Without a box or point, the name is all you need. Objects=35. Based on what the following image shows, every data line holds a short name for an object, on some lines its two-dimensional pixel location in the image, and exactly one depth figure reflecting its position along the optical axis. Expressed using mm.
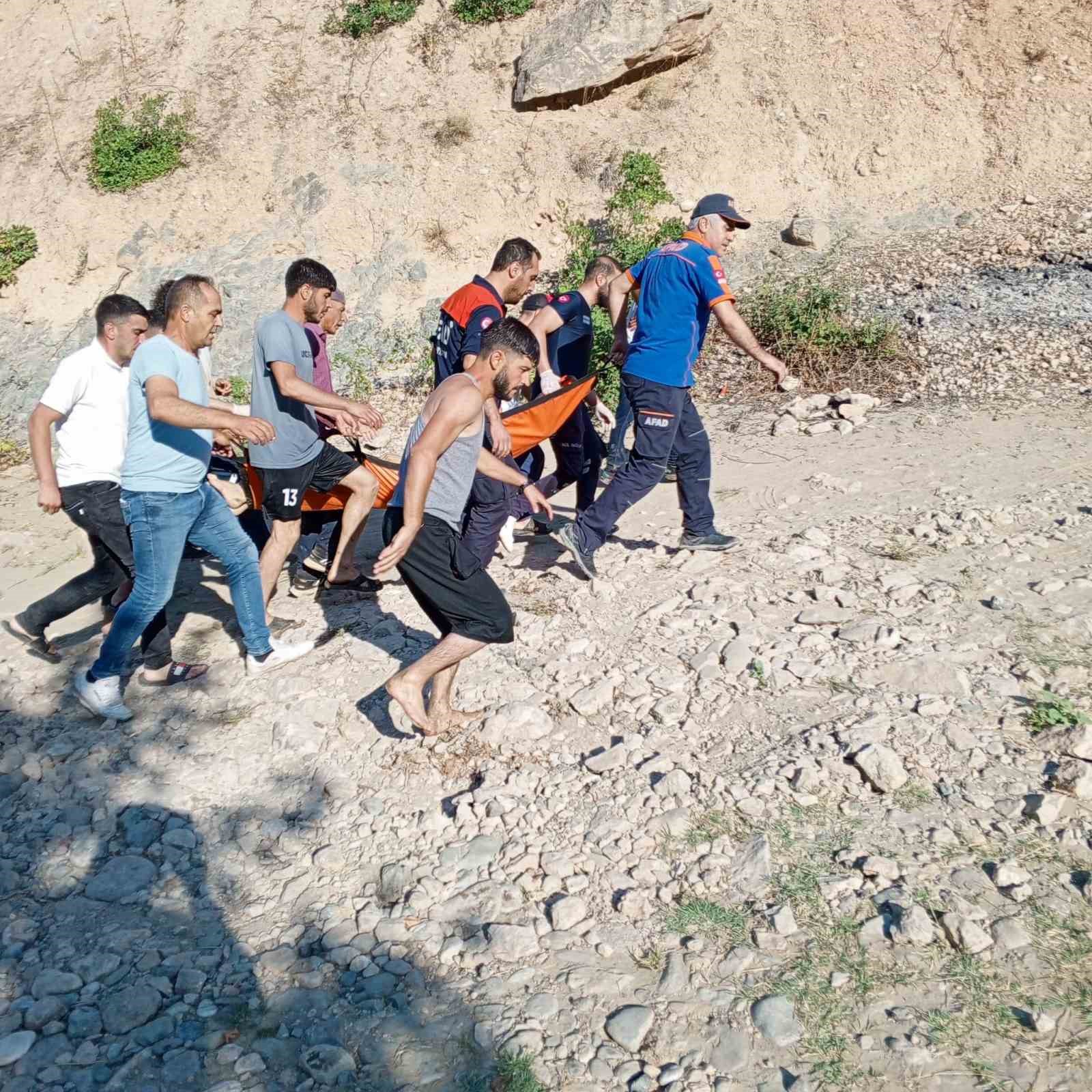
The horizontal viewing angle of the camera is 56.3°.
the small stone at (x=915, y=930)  3008
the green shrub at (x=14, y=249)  11500
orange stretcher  5371
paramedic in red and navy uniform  5180
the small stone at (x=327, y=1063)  2818
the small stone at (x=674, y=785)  3734
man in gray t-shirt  4715
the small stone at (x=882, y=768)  3623
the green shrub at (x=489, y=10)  12102
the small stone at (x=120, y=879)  3676
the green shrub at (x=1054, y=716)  3803
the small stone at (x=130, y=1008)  3082
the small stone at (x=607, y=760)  3934
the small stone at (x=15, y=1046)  2971
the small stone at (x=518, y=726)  4195
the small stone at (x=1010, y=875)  3160
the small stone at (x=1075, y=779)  3465
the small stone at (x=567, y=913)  3275
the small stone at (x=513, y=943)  3174
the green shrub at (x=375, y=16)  12602
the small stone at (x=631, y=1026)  2834
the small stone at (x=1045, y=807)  3387
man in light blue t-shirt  4016
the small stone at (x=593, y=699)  4324
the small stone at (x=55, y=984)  3203
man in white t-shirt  4488
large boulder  11180
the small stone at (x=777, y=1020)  2781
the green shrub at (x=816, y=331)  7816
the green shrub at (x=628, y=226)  9414
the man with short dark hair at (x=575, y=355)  5746
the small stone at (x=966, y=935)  2967
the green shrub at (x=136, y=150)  11945
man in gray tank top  3756
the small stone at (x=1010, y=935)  2965
